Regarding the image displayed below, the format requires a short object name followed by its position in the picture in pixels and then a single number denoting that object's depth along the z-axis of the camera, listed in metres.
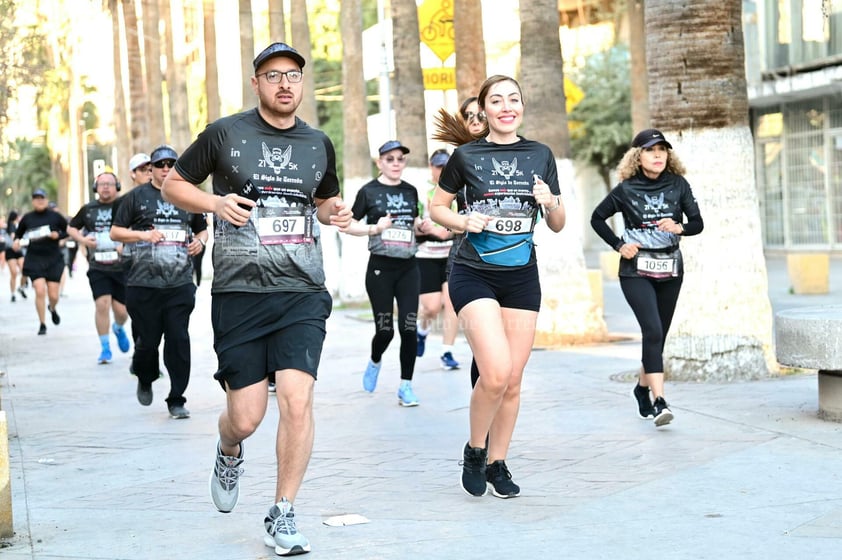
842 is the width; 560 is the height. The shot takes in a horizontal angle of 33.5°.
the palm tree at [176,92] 39.91
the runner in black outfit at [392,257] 11.21
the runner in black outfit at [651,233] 9.25
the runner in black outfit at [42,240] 19.73
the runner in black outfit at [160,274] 10.65
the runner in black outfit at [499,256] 7.07
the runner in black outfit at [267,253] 6.12
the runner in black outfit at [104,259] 14.91
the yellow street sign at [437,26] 21.83
